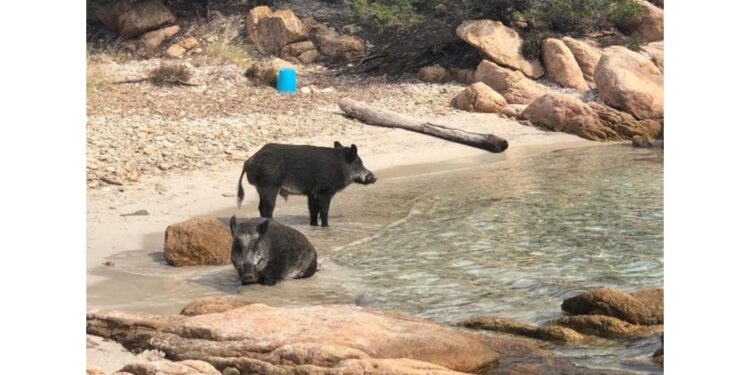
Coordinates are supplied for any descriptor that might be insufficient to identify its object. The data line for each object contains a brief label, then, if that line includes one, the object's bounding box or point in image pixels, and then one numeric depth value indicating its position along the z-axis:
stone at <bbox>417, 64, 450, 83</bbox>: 24.89
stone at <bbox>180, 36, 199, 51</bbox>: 26.77
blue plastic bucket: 23.36
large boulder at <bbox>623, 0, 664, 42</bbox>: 27.03
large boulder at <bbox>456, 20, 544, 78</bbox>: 24.61
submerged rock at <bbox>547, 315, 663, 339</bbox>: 8.77
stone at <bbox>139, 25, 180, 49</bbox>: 26.94
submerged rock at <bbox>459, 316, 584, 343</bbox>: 8.67
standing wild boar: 13.17
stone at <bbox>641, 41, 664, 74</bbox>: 25.41
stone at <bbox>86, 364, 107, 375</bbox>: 6.43
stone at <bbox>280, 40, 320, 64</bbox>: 26.17
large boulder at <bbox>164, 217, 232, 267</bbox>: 11.24
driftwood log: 19.88
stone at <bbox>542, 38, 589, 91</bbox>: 24.34
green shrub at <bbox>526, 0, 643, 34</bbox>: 25.52
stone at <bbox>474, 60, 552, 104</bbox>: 23.45
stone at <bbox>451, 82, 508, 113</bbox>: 22.45
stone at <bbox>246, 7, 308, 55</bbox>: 26.44
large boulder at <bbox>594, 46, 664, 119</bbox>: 22.33
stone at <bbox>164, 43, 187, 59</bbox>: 26.22
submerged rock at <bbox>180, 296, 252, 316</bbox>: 8.59
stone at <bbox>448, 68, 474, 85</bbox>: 24.77
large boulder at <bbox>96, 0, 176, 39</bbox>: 27.28
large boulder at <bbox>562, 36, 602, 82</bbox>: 24.81
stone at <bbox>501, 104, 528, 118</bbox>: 22.47
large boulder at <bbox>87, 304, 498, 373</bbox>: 7.02
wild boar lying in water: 10.31
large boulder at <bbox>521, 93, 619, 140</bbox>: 22.02
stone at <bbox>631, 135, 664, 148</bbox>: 21.34
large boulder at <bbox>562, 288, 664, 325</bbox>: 9.00
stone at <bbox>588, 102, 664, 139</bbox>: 22.19
